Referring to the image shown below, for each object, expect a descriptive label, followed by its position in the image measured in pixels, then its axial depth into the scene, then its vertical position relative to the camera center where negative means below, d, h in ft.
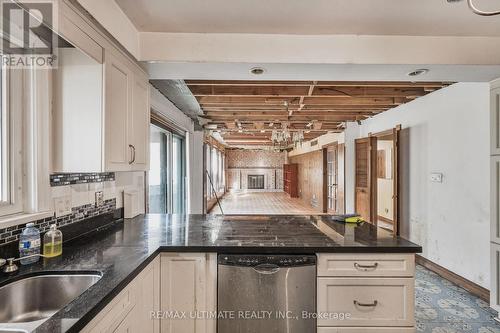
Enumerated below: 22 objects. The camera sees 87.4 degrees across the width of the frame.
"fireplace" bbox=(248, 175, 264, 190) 45.29 -2.63
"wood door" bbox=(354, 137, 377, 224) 16.29 -0.81
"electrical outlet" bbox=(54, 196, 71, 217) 5.13 -0.77
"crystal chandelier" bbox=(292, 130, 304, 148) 19.81 +2.42
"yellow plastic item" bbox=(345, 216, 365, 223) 7.46 -1.53
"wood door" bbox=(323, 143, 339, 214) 22.45 -1.14
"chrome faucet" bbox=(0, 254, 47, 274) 3.99 -1.52
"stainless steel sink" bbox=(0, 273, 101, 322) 3.84 -1.91
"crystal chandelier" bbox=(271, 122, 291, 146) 18.37 +2.44
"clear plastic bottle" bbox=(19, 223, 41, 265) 4.29 -1.26
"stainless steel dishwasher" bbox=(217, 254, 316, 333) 5.40 -2.66
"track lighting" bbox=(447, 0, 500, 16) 3.50 +2.07
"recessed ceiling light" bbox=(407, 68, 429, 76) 7.31 +2.70
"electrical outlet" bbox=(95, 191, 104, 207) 6.38 -0.78
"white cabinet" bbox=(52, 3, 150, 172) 4.91 +1.18
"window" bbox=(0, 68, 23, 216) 4.38 +0.41
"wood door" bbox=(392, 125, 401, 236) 13.87 -0.69
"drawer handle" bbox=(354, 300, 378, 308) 5.39 -2.83
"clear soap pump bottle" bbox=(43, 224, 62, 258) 4.63 -1.35
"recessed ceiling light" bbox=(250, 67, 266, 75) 7.31 +2.76
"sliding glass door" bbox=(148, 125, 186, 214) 11.06 -0.27
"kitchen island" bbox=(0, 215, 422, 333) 4.91 -1.93
